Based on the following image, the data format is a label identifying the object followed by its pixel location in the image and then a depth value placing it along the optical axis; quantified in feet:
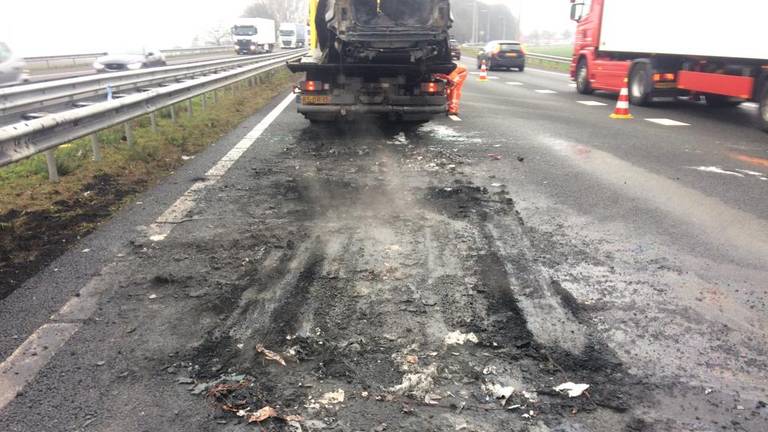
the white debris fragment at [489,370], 9.66
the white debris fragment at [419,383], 9.16
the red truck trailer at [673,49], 38.68
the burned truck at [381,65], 31.58
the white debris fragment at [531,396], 8.96
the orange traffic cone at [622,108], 43.37
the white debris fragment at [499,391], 9.00
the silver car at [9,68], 45.01
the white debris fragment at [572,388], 9.09
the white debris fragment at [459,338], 10.61
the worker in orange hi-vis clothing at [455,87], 41.27
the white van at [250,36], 159.84
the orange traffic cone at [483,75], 84.00
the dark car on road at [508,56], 108.68
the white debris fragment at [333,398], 8.89
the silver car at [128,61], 71.92
